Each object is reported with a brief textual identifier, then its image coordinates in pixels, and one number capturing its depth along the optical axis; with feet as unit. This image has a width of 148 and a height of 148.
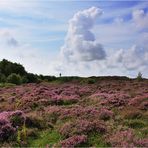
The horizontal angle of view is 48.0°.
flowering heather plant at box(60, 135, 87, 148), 26.17
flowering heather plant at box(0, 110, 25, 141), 29.37
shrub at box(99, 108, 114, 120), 35.62
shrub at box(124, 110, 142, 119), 35.91
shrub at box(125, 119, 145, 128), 32.13
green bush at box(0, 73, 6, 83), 127.36
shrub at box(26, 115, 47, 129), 33.23
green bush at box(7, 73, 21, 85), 120.78
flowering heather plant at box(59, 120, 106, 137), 29.19
